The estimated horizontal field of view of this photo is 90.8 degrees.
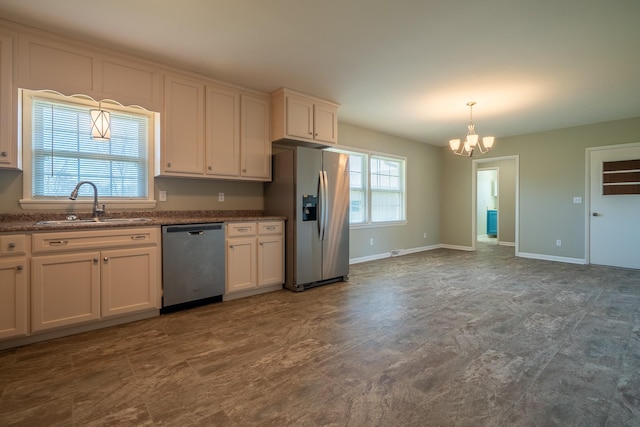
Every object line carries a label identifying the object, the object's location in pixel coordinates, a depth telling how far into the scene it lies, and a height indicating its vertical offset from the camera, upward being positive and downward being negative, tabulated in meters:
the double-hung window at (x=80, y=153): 2.84 +0.58
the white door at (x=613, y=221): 5.12 -0.12
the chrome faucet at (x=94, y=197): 2.84 +0.13
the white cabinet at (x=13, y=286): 2.28 -0.55
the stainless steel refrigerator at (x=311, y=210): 3.92 +0.03
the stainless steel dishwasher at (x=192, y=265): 3.06 -0.53
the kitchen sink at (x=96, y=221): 2.64 -0.08
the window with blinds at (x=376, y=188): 5.73 +0.48
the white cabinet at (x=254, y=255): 3.53 -0.50
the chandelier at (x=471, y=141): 4.39 +1.02
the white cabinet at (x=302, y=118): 3.96 +1.25
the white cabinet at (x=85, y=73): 2.58 +1.25
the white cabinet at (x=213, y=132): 3.31 +0.92
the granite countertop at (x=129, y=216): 2.42 -0.06
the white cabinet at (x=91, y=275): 2.43 -0.53
